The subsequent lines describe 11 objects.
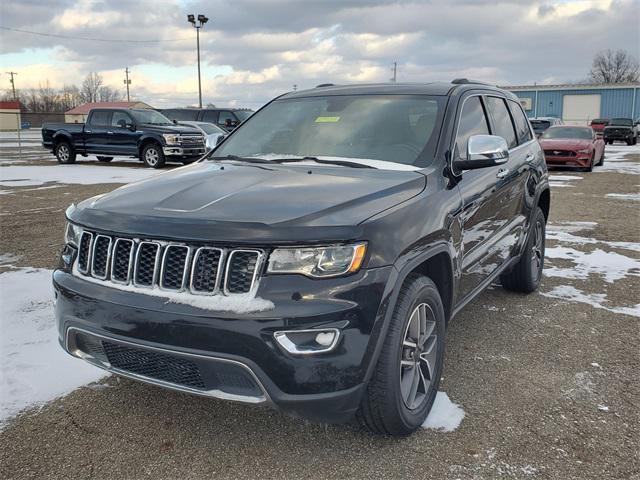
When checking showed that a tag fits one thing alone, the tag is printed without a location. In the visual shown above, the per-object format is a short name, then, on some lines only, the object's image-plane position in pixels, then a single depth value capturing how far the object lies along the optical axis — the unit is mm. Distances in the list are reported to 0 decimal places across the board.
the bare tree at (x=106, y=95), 112250
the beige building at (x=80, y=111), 65137
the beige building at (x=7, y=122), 59328
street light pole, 36156
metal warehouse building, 49719
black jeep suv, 2359
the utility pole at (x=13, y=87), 104688
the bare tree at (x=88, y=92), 110125
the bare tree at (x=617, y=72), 83500
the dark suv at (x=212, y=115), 22000
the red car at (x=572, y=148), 16469
